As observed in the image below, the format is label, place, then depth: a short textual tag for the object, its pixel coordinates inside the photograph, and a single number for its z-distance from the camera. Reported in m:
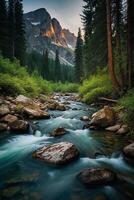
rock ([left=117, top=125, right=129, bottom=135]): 5.45
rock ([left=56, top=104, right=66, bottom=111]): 9.74
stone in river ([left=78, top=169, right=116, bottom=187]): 3.11
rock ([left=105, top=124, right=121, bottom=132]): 5.79
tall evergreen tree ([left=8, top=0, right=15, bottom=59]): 20.31
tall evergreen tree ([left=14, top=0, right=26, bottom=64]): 21.71
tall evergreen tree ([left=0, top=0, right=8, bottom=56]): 18.52
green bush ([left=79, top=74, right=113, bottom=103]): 11.00
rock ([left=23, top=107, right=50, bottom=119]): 7.39
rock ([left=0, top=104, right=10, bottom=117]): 6.37
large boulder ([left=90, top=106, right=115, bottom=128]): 6.21
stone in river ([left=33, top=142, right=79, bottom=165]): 3.83
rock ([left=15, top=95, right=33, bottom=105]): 8.11
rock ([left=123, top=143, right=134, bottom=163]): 4.10
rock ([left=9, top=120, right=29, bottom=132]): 5.81
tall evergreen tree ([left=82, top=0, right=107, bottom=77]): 13.31
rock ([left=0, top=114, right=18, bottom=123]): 6.03
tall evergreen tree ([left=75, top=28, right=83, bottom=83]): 32.12
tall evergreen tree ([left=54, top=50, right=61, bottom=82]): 48.46
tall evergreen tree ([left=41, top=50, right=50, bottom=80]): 43.75
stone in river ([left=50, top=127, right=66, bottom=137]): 5.61
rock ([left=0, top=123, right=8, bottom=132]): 5.74
